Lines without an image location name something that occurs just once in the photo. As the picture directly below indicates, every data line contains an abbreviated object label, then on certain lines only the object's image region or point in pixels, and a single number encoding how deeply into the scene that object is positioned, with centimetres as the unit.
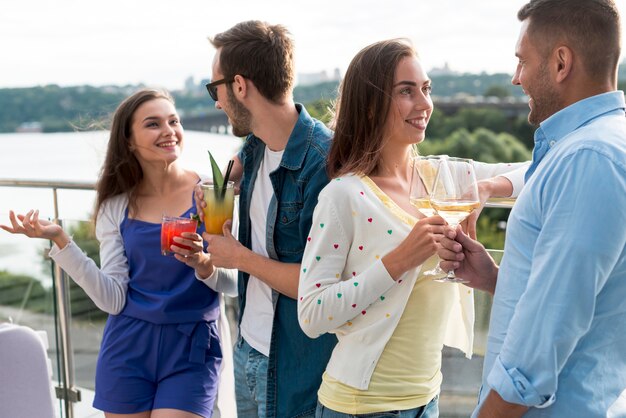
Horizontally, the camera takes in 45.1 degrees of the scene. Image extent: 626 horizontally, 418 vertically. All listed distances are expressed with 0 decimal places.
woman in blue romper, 260
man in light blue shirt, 130
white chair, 208
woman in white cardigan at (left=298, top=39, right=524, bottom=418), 182
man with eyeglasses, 214
